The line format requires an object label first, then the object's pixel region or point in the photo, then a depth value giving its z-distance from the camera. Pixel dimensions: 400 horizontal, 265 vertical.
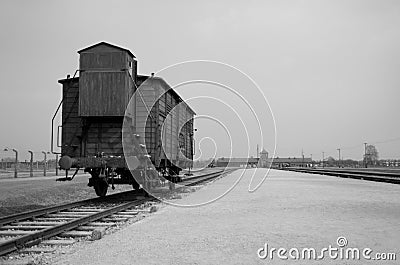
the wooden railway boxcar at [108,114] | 14.83
